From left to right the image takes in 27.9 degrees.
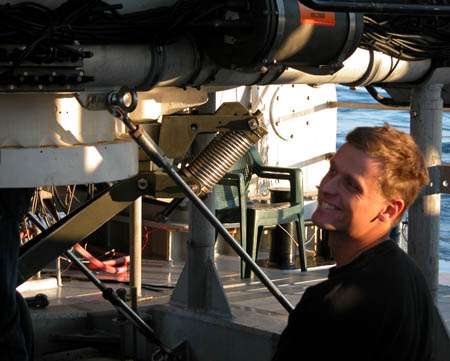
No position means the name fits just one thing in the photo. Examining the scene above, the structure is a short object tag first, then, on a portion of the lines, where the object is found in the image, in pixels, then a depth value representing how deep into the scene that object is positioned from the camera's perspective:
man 1.97
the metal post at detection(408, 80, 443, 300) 5.80
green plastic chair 7.66
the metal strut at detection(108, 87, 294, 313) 3.68
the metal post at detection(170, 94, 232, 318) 5.30
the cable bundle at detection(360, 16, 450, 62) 4.99
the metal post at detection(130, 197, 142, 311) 6.04
